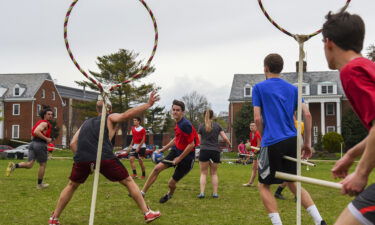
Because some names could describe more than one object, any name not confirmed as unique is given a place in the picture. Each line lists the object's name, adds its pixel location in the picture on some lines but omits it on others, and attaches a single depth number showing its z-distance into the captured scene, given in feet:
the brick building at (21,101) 238.07
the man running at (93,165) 22.98
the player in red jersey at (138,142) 53.10
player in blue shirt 19.22
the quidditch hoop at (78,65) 20.10
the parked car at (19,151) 149.11
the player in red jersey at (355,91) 9.63
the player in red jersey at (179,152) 31.42
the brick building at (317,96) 221.11
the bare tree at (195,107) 258.57
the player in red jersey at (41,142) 40.49
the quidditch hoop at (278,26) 18.81
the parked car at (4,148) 167.73
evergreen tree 180.34
